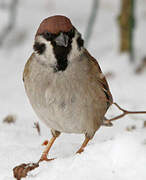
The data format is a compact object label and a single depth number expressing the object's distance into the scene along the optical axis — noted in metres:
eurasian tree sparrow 5.84
